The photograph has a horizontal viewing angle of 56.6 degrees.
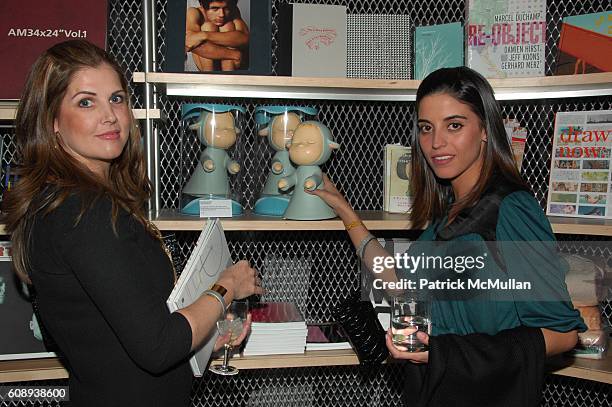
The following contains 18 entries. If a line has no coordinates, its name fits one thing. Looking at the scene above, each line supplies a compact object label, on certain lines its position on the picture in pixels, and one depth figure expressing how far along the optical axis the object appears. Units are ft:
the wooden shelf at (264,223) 5.32
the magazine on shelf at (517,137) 6.14
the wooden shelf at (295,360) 5.55
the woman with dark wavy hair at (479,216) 4.06
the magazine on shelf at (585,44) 5.69
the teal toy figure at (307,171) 5.57
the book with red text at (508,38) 5.84
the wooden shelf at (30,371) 5.33
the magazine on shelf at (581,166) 5.86
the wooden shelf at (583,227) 5.36
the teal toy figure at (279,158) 5.78
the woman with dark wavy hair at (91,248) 3.41
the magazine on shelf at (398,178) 6.15
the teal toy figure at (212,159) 5.70
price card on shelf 5.61
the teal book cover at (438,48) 5.88
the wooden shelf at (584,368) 5.39
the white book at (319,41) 5.80
